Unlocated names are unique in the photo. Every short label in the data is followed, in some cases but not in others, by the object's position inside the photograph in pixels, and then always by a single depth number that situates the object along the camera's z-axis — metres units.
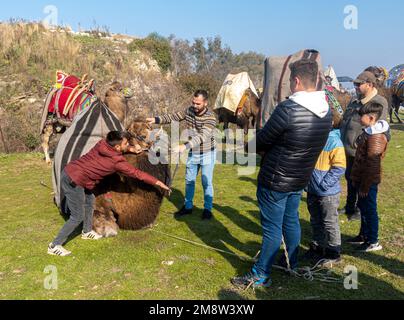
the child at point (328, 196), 3.79
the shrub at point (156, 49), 23.05
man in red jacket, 4.11
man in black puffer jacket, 3.01
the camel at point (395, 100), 16.97
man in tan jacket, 4.79
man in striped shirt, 4.97
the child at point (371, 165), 4.20
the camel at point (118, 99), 6.12
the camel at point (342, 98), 10.29
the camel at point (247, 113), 11.84
